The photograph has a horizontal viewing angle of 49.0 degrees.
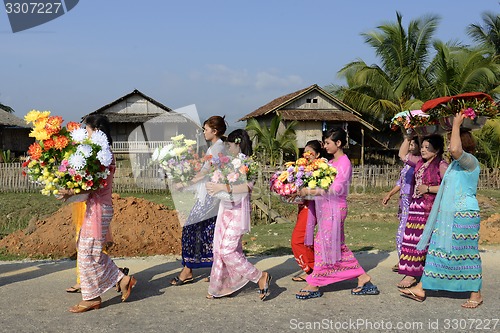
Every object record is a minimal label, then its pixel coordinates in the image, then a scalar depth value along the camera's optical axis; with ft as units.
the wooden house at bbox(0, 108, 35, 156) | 112.95
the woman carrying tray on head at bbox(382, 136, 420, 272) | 21.83
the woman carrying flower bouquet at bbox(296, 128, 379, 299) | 18.60
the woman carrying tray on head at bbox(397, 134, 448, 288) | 19.06
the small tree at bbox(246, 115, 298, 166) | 83.20
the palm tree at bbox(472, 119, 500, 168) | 85.46
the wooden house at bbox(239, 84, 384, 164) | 96.27
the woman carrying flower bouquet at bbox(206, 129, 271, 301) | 18.16
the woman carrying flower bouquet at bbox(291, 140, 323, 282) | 20.18
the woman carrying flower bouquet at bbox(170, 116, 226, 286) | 20.34
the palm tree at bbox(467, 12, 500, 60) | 116.98
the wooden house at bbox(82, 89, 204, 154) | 112.57
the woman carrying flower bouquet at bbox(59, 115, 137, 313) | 16.85
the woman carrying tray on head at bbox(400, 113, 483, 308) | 17.47
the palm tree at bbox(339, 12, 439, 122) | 93.40
